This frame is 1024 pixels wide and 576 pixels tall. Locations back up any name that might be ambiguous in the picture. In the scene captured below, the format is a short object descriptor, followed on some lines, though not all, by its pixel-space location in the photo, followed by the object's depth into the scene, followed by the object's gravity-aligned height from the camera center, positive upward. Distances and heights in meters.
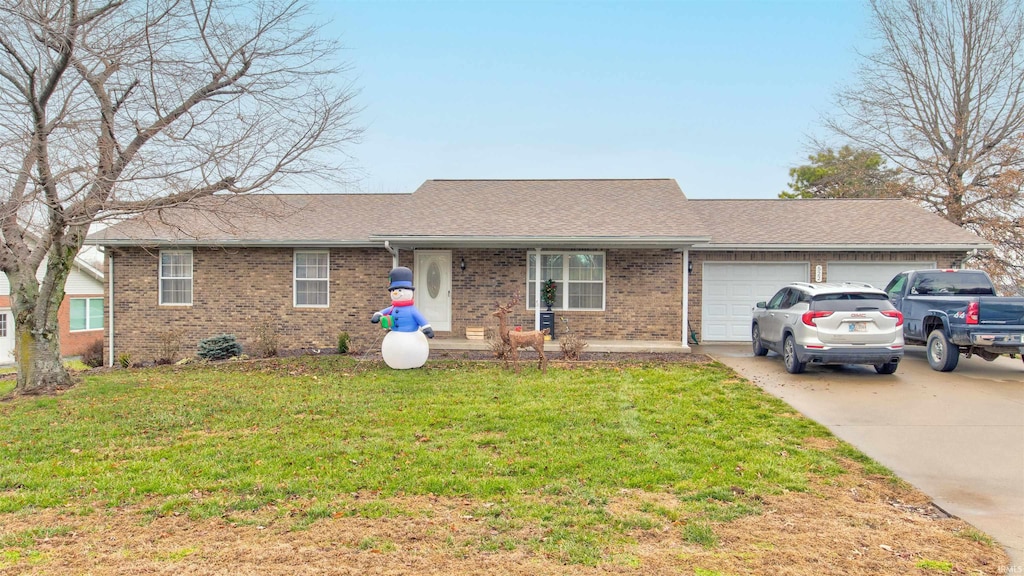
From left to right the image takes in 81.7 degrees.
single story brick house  14.38 +0.48
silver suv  9.57 -0.63
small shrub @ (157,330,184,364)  13.55 -1.33
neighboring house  28.45 -1.11
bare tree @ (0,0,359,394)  8.16 +2.35
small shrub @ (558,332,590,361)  12.03 -1.18
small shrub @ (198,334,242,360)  13.38 -1.31
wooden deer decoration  10.45 -0.88
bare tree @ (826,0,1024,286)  21.75 +6.18
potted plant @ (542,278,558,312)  14.30 -0.05
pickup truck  9.81 -0.46
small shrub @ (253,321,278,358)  13.50 -1.16
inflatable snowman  10.80 -0.66
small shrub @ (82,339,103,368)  16.07 -1.85
